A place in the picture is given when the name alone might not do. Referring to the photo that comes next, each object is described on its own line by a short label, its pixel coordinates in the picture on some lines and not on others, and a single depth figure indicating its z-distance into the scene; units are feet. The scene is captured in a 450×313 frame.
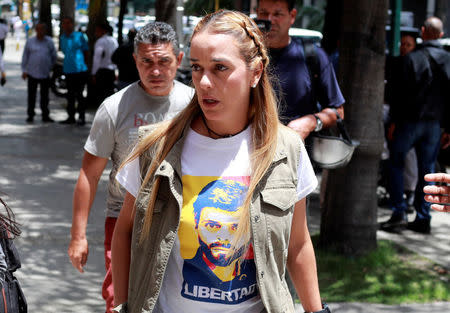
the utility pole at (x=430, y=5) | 128.19
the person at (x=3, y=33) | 107.33
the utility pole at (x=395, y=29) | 38.70
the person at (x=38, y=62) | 50.72
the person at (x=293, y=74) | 14.71
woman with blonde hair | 8.57
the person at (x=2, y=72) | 48.55
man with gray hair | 13.48
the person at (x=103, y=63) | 54.29
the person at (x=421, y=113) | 27.22
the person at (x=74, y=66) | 50.47
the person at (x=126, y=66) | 35.37
